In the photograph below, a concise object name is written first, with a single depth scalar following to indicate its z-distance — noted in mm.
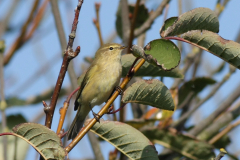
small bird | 6437
